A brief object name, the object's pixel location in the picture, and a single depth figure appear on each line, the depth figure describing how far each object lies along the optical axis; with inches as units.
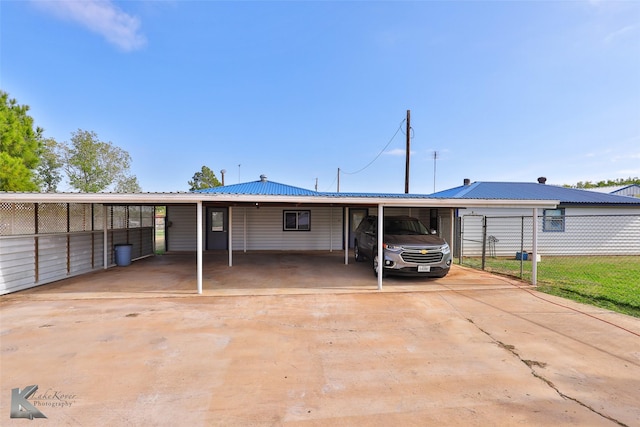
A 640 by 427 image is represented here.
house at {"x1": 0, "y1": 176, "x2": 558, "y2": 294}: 239.6
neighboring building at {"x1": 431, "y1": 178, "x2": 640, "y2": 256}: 474.0
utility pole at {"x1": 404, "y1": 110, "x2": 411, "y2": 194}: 647.8
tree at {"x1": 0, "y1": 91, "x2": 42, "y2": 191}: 491.5
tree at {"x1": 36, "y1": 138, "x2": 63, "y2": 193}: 849.5
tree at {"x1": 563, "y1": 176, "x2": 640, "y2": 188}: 1731.2
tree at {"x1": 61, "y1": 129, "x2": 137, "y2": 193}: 890.1
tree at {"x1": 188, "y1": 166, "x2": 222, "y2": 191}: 1786.4
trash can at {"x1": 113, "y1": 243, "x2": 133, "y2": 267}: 375.9
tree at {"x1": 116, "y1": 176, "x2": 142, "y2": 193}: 1020.1
